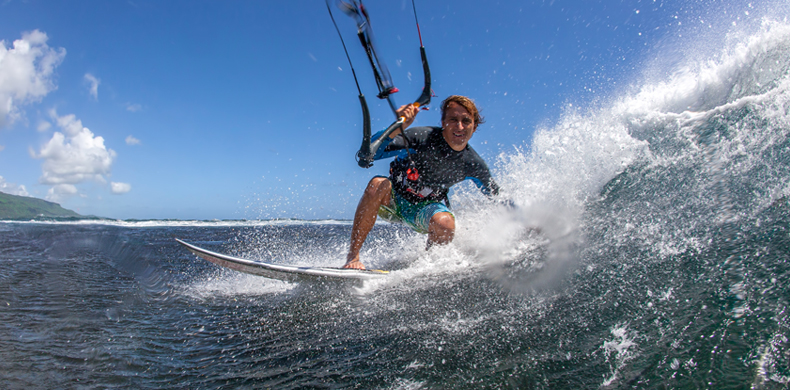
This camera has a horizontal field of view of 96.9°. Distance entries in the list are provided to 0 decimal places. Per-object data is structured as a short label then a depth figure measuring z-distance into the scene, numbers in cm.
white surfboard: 296
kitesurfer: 365
